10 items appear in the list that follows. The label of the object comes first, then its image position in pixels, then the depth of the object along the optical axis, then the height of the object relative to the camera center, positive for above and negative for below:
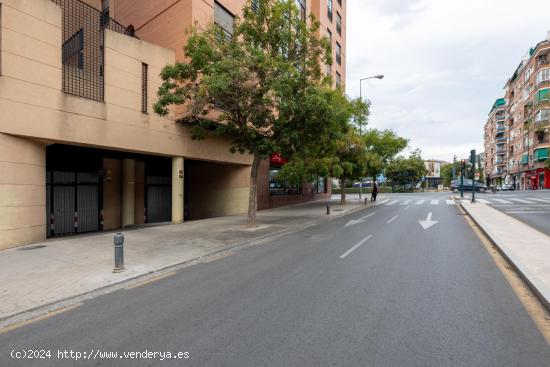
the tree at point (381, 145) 23.70 +2.83
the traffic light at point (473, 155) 20.52 +1.68
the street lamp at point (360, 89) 20.57 +7.78
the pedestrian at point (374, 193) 27.23 -1.34
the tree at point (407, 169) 49.00 +1.67
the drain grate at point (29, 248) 8.33 -2.05
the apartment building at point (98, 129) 8.78 +1.77
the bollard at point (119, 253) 6.18 -1.62
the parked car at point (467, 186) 41.09 -1.00
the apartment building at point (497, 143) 70.44 +9.13
